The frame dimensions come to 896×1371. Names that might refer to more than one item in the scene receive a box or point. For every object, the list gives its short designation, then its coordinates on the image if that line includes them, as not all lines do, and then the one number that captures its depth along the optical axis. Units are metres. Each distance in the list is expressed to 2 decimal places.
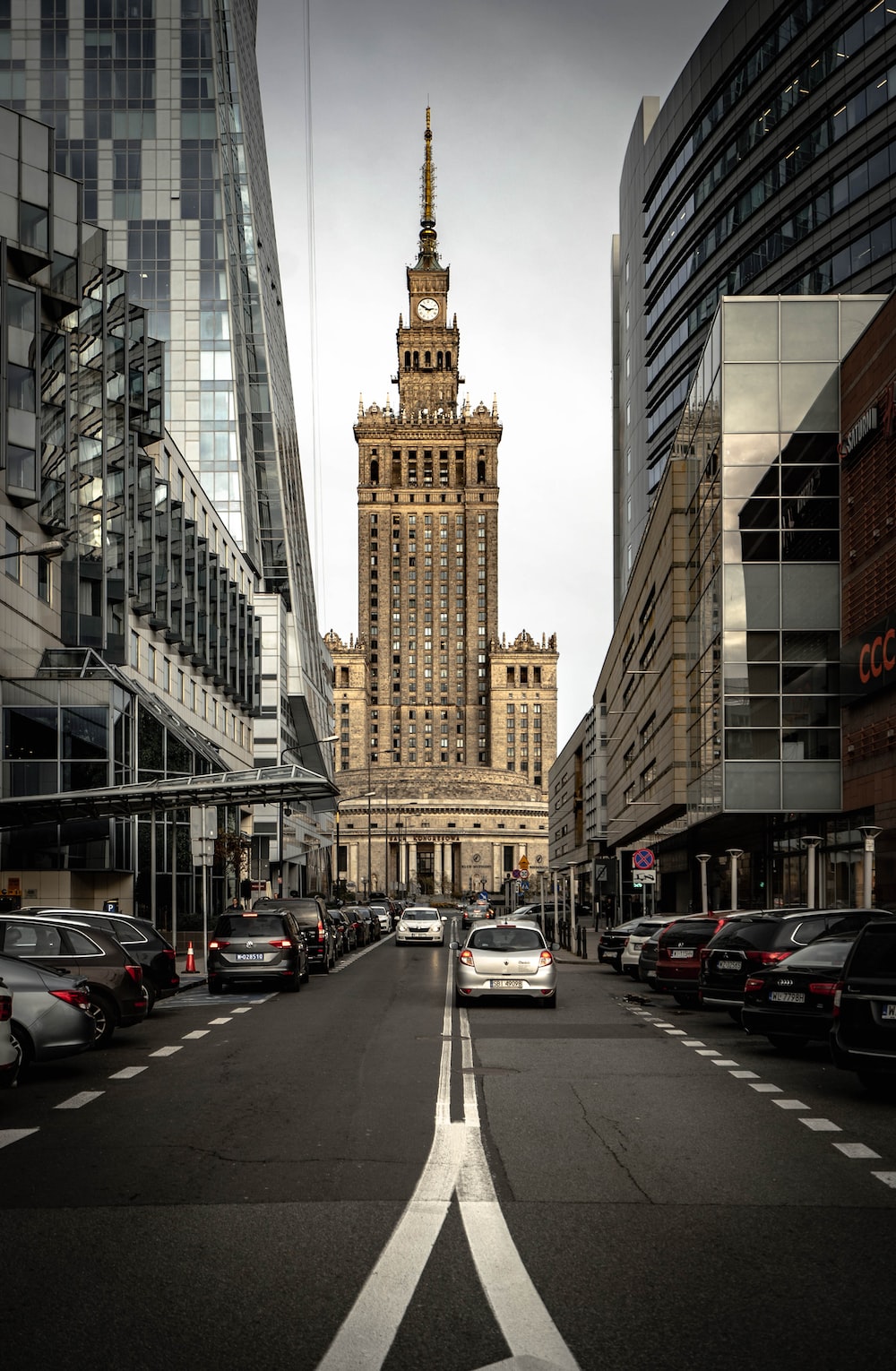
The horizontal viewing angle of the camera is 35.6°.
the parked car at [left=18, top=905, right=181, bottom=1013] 19.20
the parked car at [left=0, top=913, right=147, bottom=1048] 15.93
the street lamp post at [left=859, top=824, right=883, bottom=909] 25.14
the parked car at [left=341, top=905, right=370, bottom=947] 49.81
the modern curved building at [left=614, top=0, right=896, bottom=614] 50.09
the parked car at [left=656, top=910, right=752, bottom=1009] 22.70
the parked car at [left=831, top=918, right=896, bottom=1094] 11.66
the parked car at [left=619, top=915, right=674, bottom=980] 29.81
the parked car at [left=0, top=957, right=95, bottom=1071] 12.63
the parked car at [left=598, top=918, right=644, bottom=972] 34.41
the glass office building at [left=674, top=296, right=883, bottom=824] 36.50
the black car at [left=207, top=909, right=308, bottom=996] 24.86
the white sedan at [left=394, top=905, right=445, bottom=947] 52.06
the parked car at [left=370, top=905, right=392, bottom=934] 73.91
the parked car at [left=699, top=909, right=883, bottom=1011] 17.67
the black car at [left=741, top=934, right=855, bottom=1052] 14.59
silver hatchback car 21.48
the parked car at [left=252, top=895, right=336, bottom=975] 31.59
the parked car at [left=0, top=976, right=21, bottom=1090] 10.69
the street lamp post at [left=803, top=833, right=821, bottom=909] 30.70
